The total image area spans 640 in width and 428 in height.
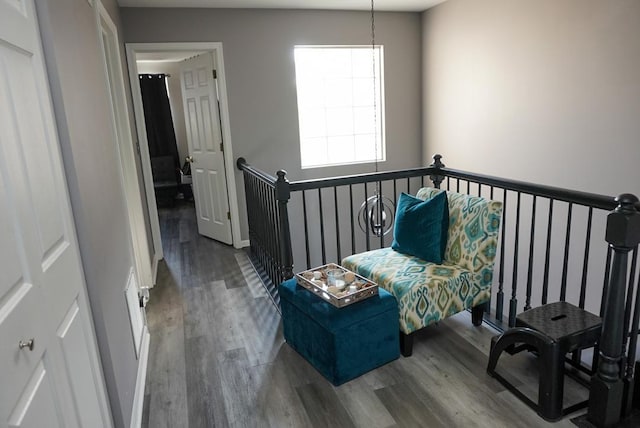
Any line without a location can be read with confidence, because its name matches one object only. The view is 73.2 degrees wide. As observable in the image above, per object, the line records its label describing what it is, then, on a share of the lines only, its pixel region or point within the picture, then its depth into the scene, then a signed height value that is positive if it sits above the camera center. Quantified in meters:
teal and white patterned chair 2.32 -0.88
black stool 1.79 -0.97
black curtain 7.46 +0.16
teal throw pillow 2.53 -0.67
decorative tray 2.17 -0.87
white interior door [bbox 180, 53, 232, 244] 4.58 -0.24
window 5.08 +0.15
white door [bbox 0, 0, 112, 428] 0.94 -0.34
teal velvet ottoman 2.12 -1.08
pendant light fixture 3.25 -0.73
